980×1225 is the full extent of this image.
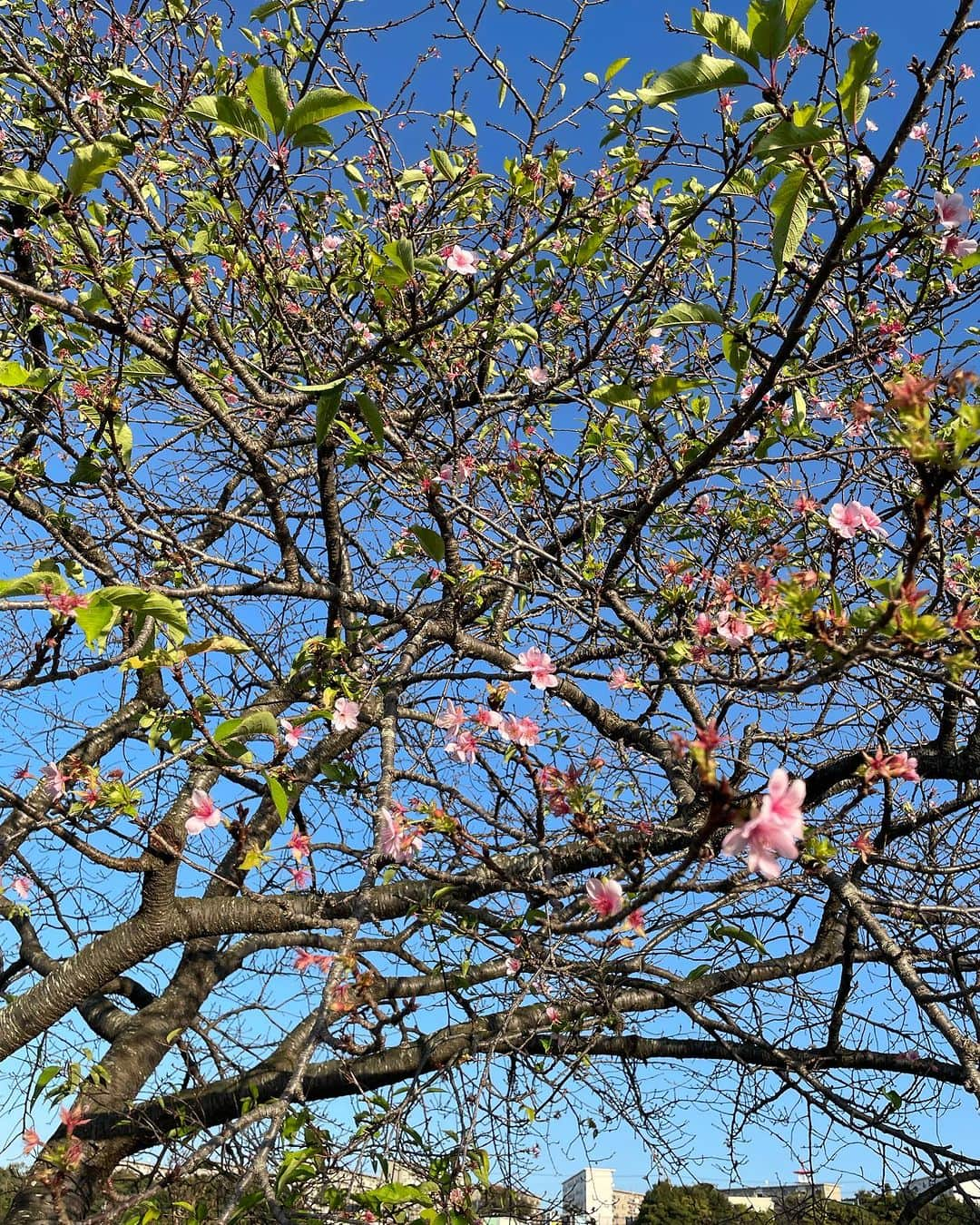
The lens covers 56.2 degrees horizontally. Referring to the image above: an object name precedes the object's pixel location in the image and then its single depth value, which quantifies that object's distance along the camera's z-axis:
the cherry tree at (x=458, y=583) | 1.67
